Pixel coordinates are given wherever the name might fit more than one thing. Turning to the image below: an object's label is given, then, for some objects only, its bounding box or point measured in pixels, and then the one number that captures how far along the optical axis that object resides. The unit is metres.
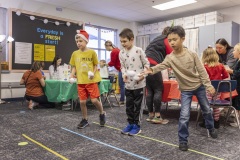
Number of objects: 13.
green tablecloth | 3.90
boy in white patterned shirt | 2.27
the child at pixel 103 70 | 5.83
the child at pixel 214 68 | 2.63
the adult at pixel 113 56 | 3.65
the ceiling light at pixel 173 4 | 5.86
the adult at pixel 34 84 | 4.21
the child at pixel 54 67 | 4.71
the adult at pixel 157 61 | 2.80
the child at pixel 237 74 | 2.84
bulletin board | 5.58
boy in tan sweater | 1.92
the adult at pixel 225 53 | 3.20
